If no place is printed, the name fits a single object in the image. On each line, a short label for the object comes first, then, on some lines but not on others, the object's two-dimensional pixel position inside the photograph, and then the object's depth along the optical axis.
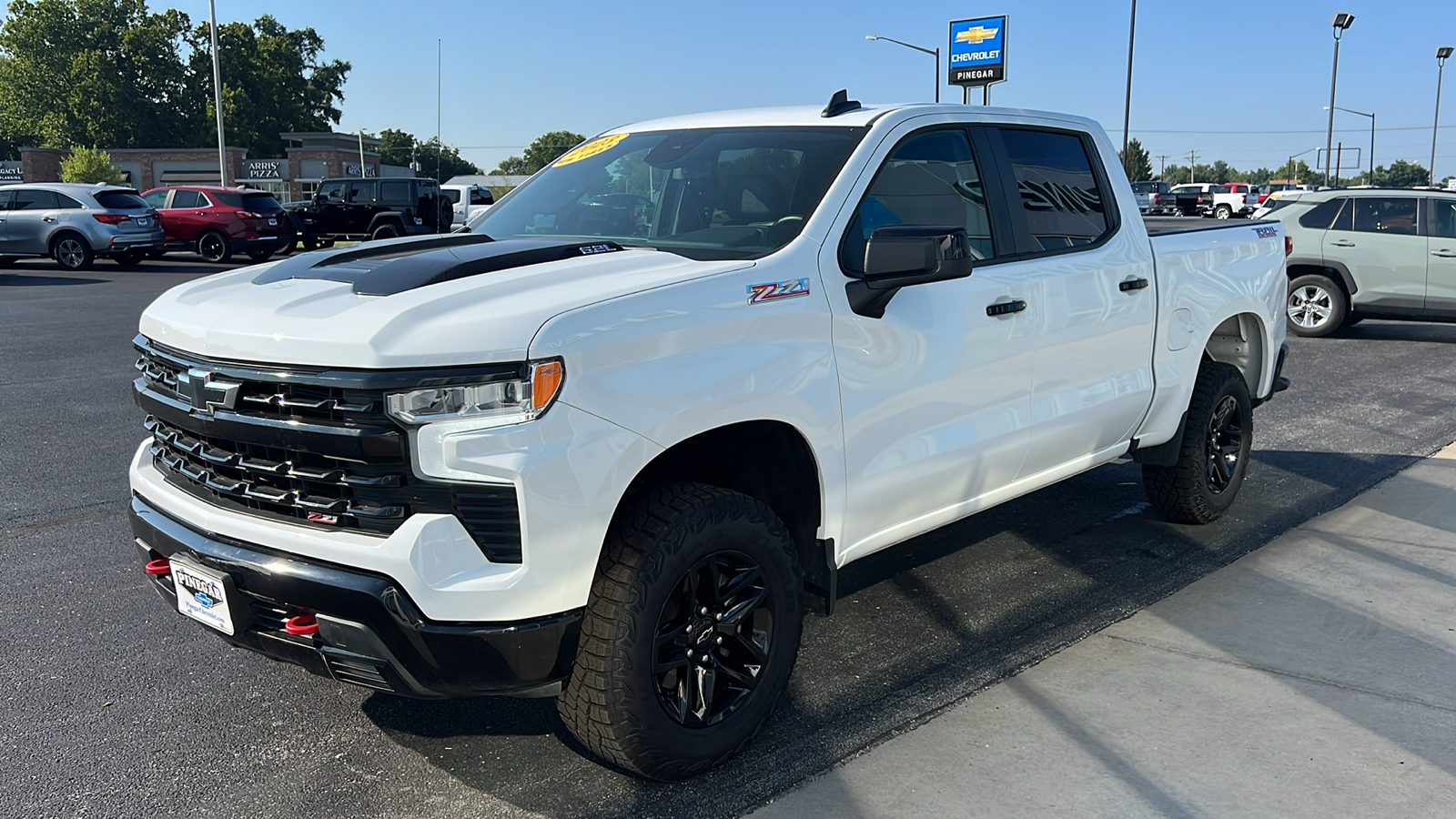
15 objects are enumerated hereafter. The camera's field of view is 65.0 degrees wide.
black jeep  26.94
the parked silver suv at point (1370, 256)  12.59
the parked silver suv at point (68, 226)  21.36
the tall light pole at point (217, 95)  36.91
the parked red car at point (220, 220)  24.47
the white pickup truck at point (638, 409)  2.66
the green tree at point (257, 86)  81.00
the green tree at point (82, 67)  76.62
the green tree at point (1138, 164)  78.44
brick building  55.73
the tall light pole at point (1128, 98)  36.78
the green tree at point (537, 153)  105.56
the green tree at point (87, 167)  45.75
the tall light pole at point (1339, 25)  49.09
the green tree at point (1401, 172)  108.56
